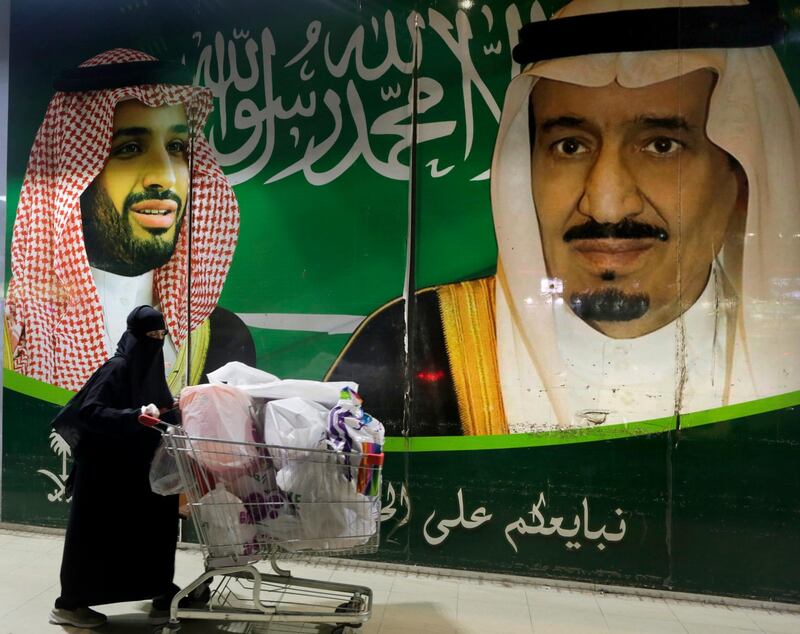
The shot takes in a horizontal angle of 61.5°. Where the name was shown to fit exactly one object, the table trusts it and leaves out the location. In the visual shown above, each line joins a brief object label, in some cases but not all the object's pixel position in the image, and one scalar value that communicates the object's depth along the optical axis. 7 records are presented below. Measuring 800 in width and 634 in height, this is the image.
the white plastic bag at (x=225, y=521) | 2.48
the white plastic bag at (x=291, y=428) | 2.50
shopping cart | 2.49
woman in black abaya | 2.82
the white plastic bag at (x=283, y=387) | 2.68
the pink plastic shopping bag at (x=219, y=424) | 2.49
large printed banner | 3.41
